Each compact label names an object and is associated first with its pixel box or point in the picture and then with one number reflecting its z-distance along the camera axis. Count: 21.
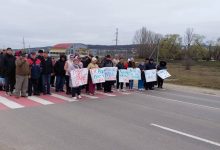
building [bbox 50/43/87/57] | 60.09
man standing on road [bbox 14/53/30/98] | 6.98
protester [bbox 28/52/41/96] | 7.36
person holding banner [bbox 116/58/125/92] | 9.39
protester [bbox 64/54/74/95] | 7.76
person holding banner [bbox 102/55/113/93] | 8.69
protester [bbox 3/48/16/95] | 7.36
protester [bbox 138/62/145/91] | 9.83
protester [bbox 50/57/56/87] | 9.29
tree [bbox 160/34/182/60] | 58.72
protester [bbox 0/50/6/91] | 7.63
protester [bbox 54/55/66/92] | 8.27
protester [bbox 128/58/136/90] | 9.76
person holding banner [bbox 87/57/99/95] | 8.12
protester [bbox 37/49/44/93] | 7.66
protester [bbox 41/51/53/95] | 7.63
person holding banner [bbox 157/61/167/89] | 10.63
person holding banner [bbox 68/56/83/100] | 7.39
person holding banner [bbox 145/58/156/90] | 10.04
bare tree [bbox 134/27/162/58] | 52.33
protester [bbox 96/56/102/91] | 9.15
